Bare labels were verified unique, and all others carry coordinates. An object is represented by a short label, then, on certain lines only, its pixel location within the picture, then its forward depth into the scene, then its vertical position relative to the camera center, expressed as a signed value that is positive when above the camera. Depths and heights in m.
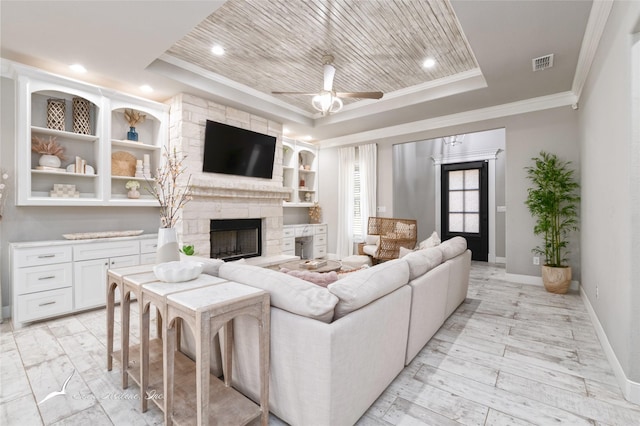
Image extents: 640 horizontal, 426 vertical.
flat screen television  4.37 +0.98
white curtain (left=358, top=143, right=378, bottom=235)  6.03 +0.68
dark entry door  6.60 +0.19
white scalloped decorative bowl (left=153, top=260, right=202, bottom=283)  1.66 -0.34
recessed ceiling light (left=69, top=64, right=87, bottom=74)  3.29 +1.63
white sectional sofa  1.37 -0.67
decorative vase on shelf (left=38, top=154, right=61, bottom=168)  3.25 +0.57
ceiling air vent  3.15 +1.65
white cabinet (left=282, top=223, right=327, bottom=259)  5.96 -0.58
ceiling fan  3.27 +1.33
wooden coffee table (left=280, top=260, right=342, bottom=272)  3.65 -0.70
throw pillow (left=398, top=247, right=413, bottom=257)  3.72 -0.50
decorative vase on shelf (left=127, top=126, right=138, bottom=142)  3.95 +1.04
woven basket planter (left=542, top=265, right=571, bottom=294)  3.88 -0.89
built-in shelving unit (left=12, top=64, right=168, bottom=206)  3.07 +0.87
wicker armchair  4.81 -0.43
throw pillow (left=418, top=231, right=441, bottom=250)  3.58 -0.37
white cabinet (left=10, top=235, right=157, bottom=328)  2.90 -0.64
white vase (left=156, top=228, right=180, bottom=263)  1.98 -0.24
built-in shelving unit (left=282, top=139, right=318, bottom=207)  6.29 +0.92
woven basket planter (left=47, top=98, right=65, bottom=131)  3.34 +1.12
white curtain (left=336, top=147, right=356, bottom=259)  6.38 +0.26
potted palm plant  3.95 +0.02
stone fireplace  4.09 +0.39
